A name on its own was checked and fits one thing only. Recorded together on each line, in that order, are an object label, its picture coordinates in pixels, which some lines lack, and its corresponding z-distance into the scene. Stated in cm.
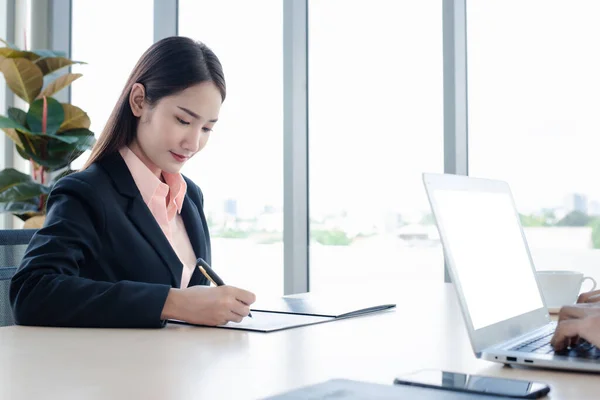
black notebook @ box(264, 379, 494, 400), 69
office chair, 162
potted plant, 318
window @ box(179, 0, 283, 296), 320
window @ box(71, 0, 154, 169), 379
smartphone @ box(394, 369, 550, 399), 71
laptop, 90
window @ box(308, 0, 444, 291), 285
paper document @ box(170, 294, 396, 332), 122
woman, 122
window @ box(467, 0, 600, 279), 250
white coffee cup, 151
